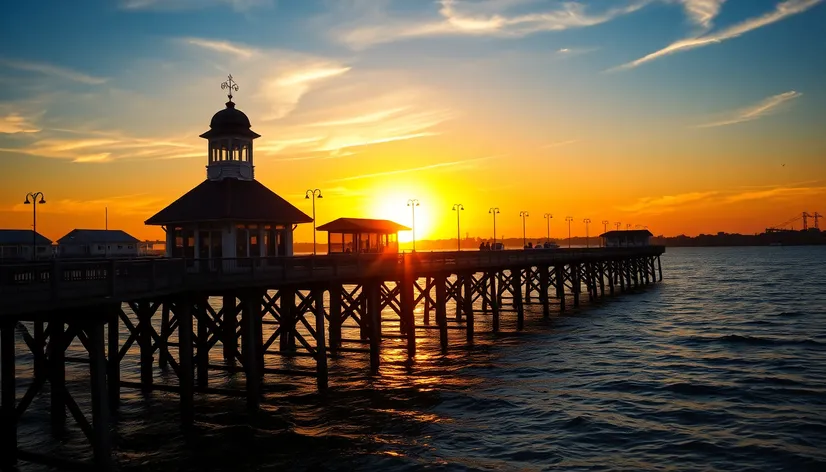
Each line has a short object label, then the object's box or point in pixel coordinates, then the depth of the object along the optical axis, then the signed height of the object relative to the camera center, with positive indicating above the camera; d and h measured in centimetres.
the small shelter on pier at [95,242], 5919 +229
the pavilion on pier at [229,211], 2483 +205
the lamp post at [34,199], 3826 +424
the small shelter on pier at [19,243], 5400 +225
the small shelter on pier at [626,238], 10312 +156
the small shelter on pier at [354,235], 3525 +123
